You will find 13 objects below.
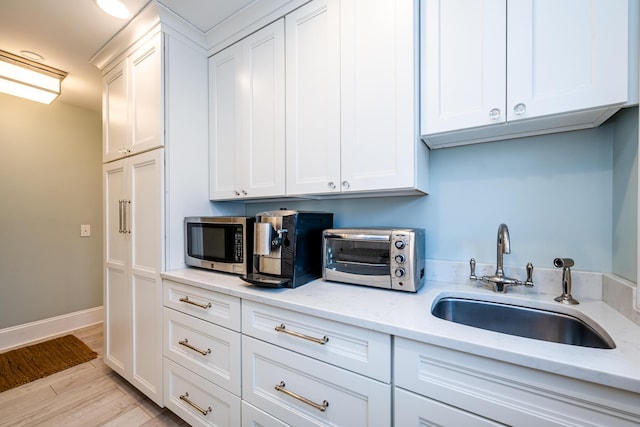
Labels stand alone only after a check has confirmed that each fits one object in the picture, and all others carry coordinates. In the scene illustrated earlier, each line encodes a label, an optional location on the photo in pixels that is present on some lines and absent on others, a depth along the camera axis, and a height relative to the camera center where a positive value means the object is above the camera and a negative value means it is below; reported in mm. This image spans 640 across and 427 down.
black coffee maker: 1247 -192
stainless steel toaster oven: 1138 -220
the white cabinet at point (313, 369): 861 -595
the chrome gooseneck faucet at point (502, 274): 1067 -275
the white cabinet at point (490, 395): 597 -474
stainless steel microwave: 1503 -201
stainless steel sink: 905 -436
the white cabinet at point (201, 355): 1252 -765
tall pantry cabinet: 1624 +262
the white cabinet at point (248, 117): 1524 +583
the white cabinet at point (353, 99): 1135 +534
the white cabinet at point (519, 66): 851 +528
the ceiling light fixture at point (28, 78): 2033 +1063
